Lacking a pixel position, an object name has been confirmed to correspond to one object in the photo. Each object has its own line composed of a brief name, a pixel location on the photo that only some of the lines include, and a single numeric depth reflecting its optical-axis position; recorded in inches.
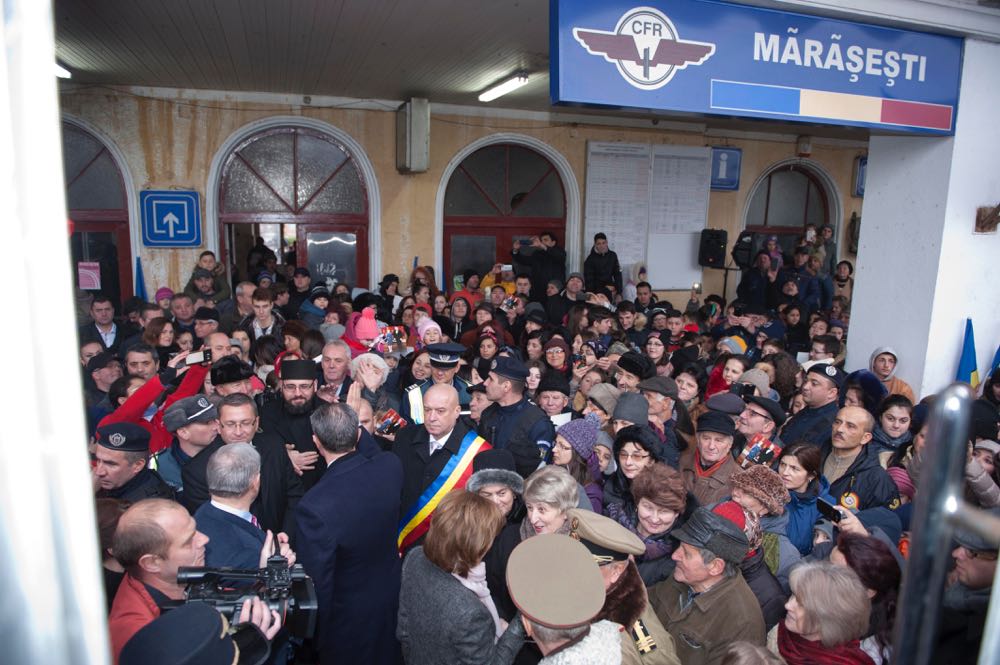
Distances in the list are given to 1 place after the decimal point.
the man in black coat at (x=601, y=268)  404.5
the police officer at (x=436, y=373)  181.8
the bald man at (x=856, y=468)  132.9
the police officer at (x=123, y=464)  118.6
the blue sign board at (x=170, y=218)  342.3
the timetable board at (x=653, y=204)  435.5
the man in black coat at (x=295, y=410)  150.9
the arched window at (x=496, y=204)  410.3
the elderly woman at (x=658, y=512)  110.9
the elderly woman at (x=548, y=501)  107.1
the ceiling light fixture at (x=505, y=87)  299.5
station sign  134.4
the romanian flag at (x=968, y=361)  200.4
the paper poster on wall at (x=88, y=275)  336.8
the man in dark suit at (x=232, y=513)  101.0
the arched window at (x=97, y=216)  334.6
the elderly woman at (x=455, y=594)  88.0
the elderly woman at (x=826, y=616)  83.1
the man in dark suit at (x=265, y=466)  127.1
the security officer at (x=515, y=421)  150.4
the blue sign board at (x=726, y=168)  467.2
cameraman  81.7
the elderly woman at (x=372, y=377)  181.0
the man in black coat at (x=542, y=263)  394.9
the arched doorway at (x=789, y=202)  497.0
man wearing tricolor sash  134.8
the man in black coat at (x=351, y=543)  104.5
